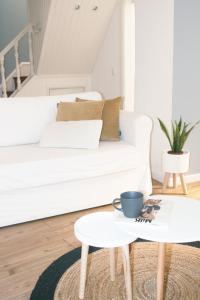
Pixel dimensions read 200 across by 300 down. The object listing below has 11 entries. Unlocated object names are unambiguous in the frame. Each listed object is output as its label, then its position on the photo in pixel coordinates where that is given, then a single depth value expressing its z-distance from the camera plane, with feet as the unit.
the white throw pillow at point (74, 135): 8.68
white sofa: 7.60
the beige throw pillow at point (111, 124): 9.31
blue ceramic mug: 4.69
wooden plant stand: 9.66
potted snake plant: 9.30
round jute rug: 5.33
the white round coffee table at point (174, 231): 4.28
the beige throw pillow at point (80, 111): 9.20
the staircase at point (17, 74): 16.04
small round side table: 4.56
